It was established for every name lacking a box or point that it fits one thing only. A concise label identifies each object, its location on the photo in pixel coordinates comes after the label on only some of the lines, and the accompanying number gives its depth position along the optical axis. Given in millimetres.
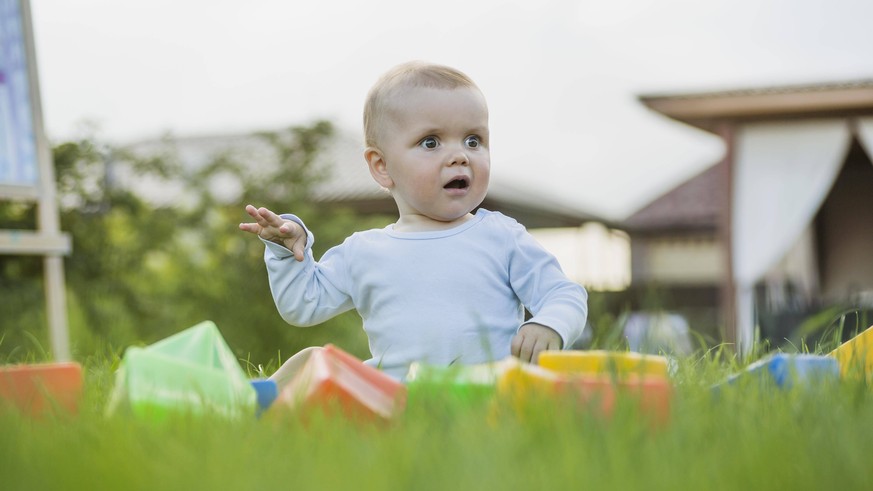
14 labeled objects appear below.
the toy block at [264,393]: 1684
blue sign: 3555
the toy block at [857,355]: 1753
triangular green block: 1592
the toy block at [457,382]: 1596
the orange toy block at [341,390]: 1574
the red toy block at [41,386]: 1653
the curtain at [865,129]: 9375
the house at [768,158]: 8969
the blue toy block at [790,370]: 1687
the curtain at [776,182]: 9562
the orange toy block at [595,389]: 1537
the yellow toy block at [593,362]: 1627
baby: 1926
